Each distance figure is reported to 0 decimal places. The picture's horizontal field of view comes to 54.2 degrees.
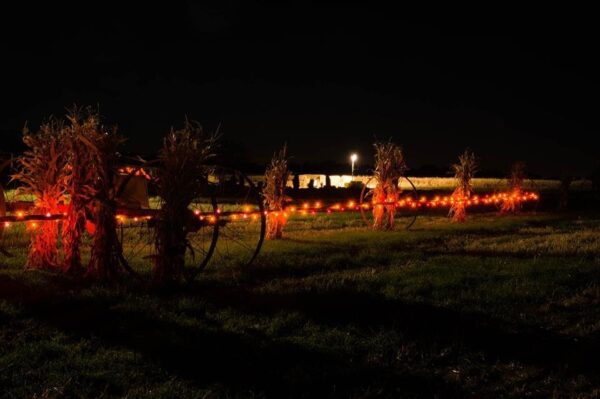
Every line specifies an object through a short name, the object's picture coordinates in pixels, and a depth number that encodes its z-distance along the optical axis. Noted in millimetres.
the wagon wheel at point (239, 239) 9820
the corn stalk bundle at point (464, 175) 20922
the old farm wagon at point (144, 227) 8523
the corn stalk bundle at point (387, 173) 17469
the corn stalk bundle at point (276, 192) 14273
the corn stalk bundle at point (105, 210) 8422
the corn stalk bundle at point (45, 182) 9383
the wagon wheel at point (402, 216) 17723
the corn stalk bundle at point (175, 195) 8180
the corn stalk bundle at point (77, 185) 8773
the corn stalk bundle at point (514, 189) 24422
